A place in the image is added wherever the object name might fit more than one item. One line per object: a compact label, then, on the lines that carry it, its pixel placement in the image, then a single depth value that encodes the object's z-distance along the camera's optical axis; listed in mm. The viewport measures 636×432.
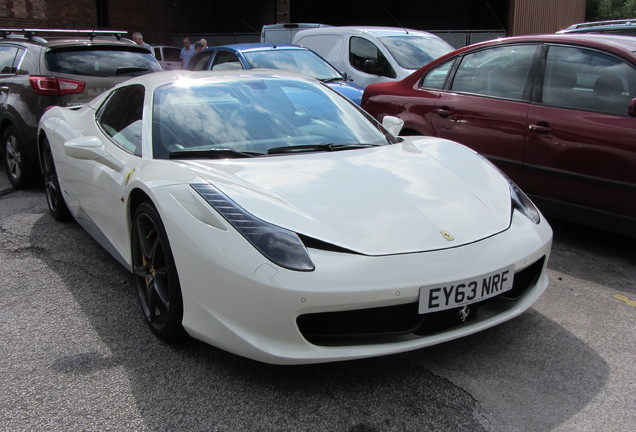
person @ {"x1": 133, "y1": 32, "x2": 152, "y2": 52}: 12231
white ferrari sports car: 2375
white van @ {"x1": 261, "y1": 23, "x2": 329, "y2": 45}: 12930
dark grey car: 5922
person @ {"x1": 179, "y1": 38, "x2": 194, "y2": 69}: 13523
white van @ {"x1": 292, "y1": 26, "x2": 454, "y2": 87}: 8648
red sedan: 3947
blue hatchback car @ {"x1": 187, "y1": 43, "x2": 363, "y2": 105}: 8078
